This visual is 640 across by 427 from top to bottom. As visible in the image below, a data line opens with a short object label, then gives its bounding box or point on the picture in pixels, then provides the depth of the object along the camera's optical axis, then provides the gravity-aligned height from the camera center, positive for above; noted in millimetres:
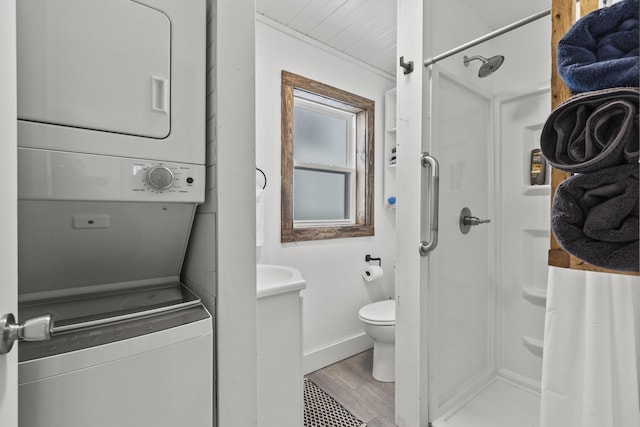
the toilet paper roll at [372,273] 2299 -487
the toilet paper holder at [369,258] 2400 -383
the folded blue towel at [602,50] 478 +290
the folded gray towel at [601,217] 472 -7
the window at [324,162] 1995 +405
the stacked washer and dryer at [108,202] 626 +25
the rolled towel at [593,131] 453 +141
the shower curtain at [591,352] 861 -433
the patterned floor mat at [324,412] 1516 -1109
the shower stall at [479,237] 1436 -144
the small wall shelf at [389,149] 2498 +554
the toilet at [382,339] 1839 -821
